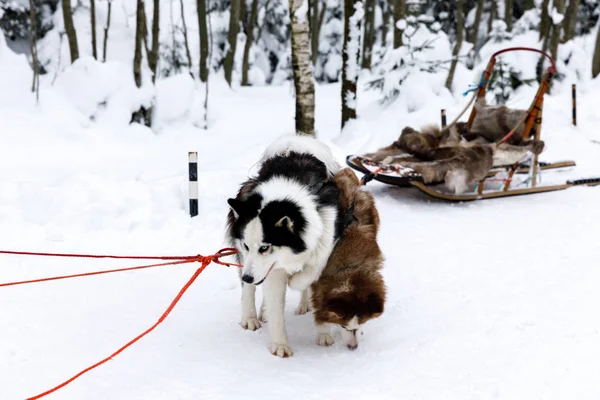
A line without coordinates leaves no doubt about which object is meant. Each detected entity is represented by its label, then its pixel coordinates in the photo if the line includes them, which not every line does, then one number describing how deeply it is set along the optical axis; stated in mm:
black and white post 5828
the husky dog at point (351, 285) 3260
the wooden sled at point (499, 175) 7031
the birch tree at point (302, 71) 8492
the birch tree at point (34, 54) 11391
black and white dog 3113
